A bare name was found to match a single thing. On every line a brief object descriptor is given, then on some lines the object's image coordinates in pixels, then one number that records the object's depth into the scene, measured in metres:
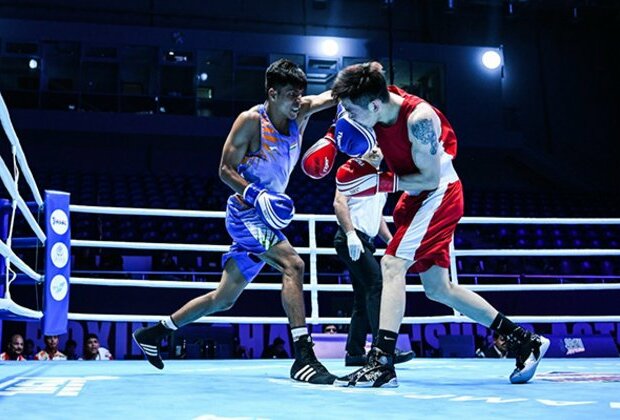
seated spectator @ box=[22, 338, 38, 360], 6.36
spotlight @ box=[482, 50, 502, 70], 13.69
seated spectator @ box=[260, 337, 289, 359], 6.89
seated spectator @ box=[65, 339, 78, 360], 6.35
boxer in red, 2.28
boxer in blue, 2.54
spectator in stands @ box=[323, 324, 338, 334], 6.03
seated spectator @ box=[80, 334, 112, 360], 6.15
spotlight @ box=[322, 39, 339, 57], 13.36
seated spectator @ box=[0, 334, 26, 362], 5.74
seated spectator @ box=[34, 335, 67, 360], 5.71
